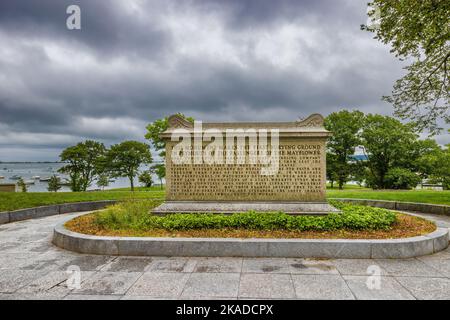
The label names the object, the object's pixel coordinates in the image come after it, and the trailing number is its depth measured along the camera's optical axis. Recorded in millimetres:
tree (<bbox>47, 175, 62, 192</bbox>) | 35088
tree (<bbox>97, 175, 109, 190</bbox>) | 33406
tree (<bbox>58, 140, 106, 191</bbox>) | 31406
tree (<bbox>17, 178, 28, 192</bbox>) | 34459
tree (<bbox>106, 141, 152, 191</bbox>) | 33031
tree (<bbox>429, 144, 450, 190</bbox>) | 28441
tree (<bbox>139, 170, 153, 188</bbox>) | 37756
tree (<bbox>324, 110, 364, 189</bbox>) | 33969
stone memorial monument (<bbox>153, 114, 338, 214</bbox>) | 8242
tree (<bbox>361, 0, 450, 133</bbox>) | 10609
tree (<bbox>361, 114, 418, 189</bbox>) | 31578
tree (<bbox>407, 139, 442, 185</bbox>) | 30881
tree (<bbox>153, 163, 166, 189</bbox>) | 32844
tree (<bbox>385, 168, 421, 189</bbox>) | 29878
